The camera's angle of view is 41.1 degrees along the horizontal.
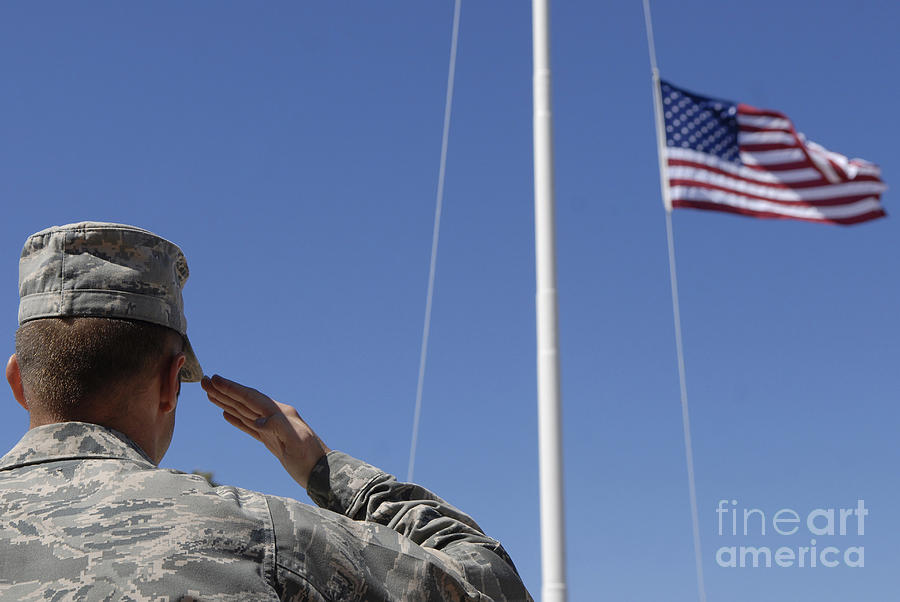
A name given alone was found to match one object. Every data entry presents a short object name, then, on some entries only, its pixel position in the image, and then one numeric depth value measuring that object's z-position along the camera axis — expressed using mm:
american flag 12094
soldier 2072
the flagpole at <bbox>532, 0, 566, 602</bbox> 9609
